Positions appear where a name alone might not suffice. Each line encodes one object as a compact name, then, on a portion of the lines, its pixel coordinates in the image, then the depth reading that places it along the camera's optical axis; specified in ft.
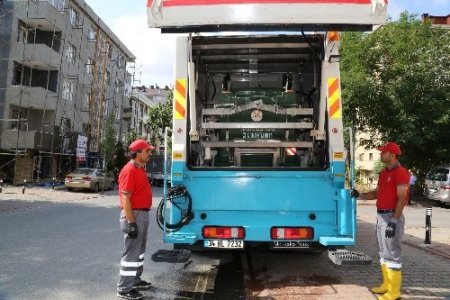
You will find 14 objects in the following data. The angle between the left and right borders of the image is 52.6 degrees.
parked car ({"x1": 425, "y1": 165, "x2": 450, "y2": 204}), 67.62
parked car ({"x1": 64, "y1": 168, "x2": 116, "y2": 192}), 80.48
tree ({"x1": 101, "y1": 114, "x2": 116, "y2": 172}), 120.16
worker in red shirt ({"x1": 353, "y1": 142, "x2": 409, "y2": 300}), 17.20
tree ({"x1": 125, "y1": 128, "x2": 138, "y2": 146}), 158.51
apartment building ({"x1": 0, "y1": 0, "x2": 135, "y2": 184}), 89.71
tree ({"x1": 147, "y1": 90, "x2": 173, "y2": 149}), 165.89
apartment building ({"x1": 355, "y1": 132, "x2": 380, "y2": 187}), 171.54
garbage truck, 15.90
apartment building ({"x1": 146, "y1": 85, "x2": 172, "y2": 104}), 305.12
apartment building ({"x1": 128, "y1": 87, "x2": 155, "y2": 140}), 197.86
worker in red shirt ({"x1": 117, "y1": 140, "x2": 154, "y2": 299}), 16.63
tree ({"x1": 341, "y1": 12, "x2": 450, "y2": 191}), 70.08
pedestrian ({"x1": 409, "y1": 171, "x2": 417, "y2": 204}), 73.90
